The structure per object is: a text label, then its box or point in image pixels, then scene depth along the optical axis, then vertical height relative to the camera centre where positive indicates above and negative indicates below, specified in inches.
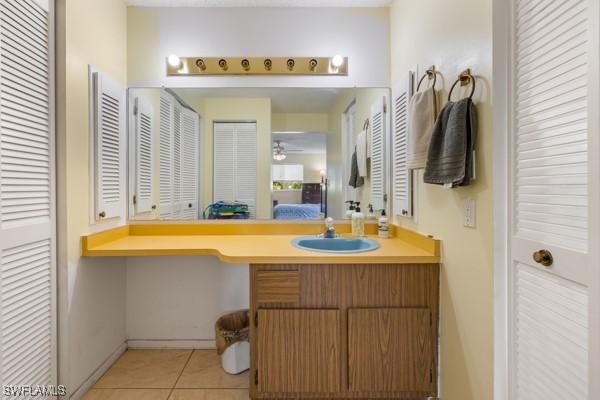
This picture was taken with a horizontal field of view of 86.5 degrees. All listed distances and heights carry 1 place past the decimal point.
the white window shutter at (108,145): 73.2 +13.1
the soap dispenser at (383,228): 83.4 -7.6
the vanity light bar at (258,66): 87.0 +36.6
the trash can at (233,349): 78.5 -37.2
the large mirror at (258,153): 89.0 +13.0
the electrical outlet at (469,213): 50.9 -2.3
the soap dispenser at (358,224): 84.7 -6.7
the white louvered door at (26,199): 51.9 -0.1
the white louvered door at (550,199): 34.0 +0.0
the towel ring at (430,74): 62.2 +25.1
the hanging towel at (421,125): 60.7 +14.5
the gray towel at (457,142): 49.5 +9.0
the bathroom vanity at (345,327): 63.9 -25.8
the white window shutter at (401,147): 75.2 +13.0
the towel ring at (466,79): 49.8 +19.4
